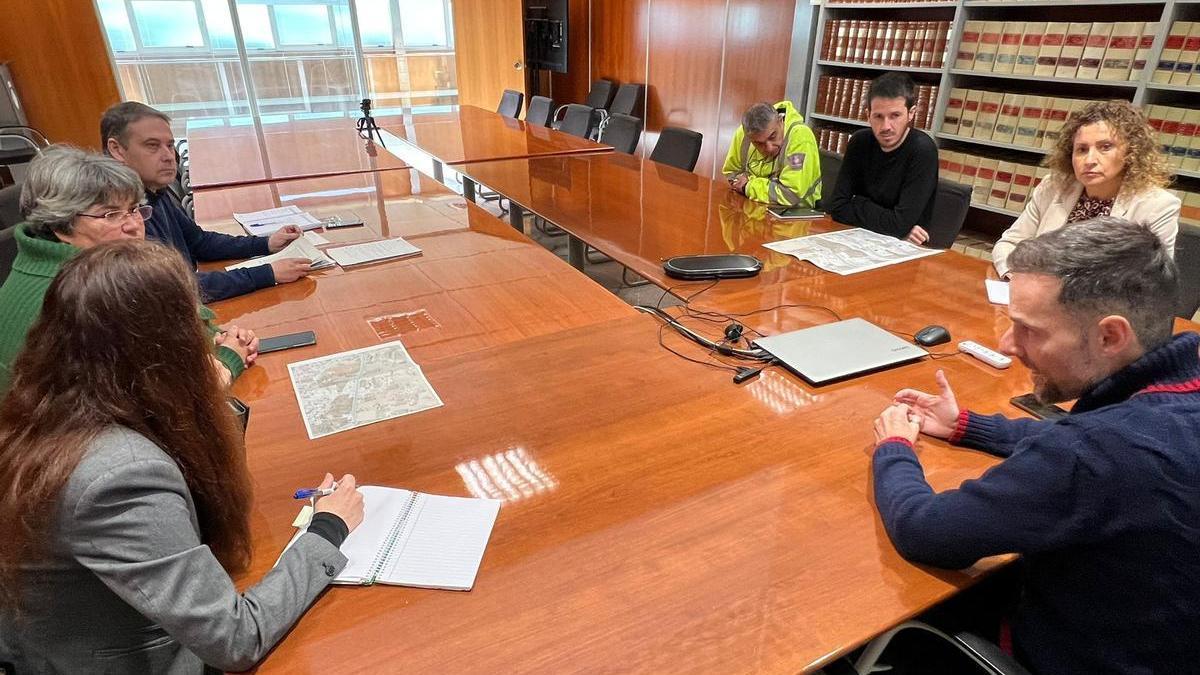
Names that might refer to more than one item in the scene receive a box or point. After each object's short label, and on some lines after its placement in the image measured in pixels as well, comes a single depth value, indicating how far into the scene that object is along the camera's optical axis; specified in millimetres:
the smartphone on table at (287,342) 1567
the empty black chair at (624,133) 4277
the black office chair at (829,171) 3025
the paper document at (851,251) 2139
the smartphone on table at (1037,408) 1307
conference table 838
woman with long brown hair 728
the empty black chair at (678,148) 3758
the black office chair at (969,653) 849
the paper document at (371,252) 2180
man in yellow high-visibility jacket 2822
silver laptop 1450
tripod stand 4475
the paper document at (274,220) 2521
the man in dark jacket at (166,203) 1923
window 6059
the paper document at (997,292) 1863
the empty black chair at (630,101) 6289
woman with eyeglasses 1229
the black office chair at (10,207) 2127
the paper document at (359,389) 1296
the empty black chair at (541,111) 5504
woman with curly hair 2076
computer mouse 1576
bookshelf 3008
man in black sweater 2572
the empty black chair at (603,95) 6648
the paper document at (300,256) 2123
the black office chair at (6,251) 1746
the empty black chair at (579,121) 4898
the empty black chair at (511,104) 5957
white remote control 1492
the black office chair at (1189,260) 1902
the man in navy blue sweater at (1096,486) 781
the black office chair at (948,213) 2486
